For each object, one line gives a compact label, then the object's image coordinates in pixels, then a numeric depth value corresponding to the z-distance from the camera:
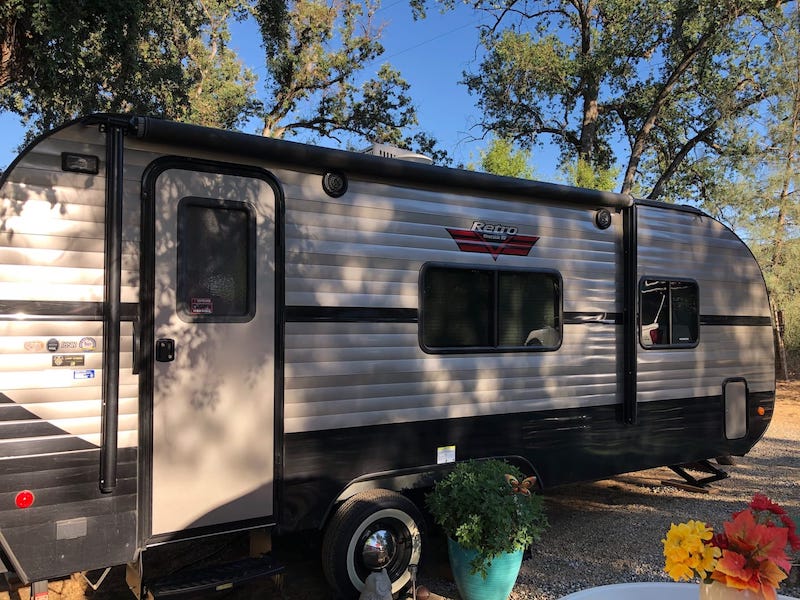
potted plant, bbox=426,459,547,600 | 3.88
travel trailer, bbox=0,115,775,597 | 3.11
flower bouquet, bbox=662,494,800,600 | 1.53
